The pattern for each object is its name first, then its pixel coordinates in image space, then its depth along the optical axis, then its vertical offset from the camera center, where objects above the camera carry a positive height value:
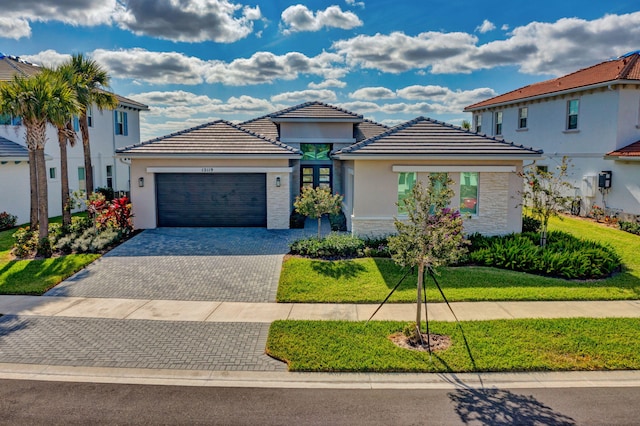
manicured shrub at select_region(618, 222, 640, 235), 18.90 -1.62
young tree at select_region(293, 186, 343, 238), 15.68 -0.64
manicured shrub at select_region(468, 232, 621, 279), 13.27 -2.08
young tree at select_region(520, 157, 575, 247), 14.64 -0.48
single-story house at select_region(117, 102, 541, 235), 16.56 +0.55
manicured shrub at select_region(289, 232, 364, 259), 14.97 -2.06
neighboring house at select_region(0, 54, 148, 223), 21.34 +1.43
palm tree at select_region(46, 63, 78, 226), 18.03 +1.15
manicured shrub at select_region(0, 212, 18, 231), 20.42 -1.79
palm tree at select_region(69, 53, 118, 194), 18.86 +3.91
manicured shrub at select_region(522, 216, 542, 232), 18.28 -1.50
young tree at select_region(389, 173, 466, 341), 8.80 -0.95
